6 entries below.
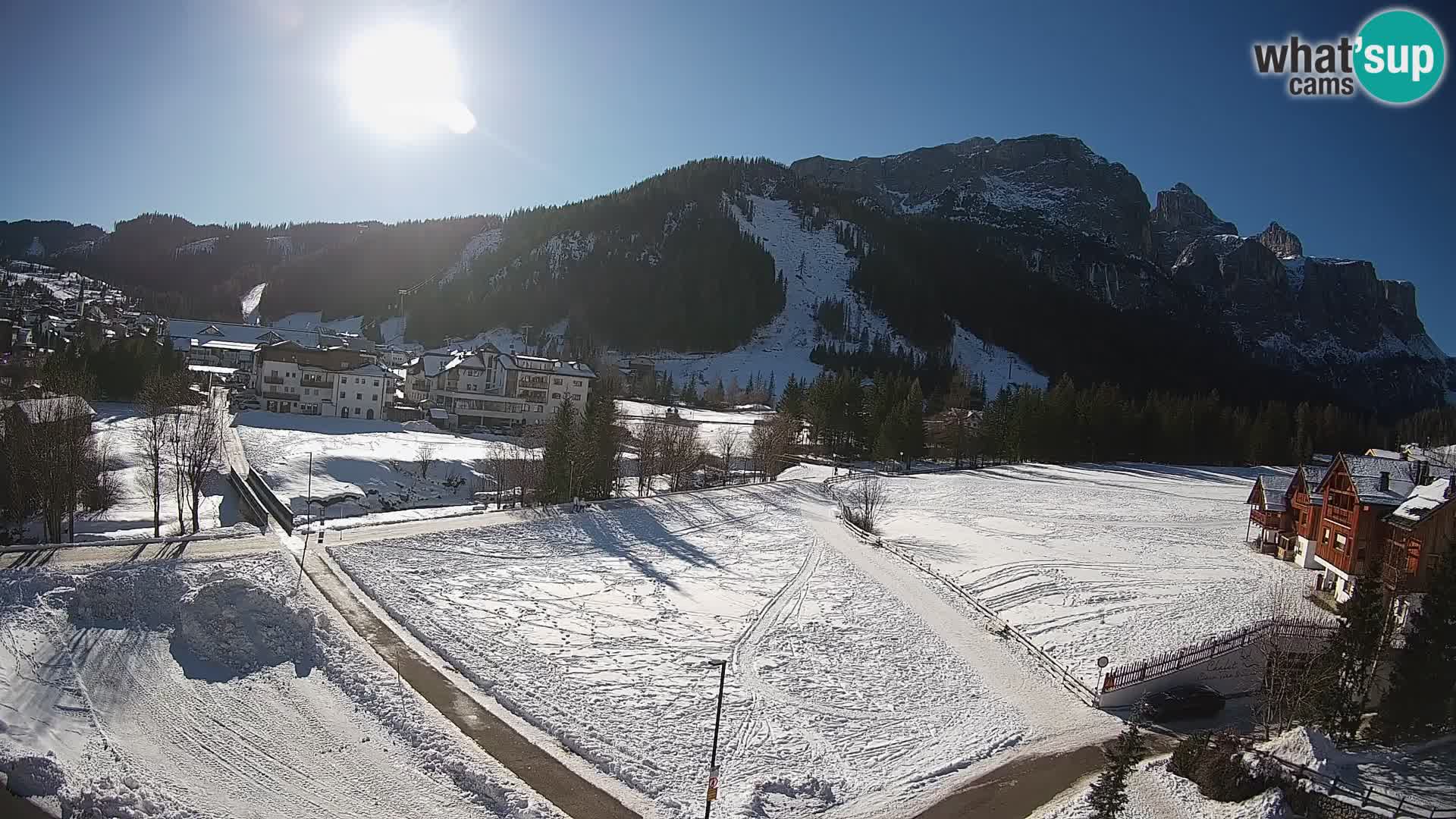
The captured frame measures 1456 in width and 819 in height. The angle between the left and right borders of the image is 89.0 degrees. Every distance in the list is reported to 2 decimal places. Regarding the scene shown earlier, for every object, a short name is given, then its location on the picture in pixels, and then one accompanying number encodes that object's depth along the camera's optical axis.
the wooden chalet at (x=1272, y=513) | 37.25
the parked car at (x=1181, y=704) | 22.56
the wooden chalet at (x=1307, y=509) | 33.28
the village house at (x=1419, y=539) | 25.28
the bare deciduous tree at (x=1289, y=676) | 19.94
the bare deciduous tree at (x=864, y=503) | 45.75
